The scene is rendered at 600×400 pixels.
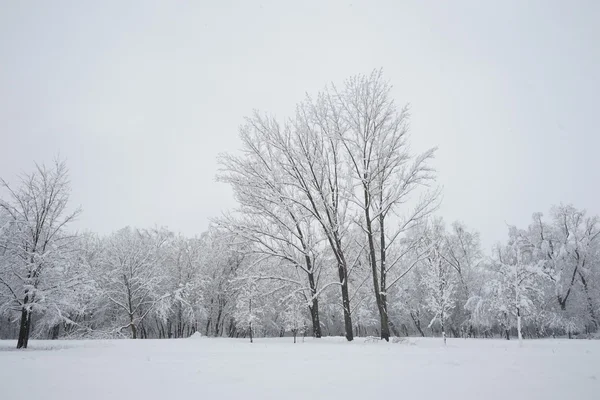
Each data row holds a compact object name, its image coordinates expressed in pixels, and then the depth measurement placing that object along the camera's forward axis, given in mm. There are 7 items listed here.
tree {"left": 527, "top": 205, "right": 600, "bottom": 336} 29969
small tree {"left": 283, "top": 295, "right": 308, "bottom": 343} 19031
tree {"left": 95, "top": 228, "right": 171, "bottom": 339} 32906
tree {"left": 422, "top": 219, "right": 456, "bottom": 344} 20562
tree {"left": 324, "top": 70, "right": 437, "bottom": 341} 15406
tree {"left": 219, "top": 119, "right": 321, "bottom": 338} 17406
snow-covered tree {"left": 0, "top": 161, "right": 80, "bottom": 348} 17828
